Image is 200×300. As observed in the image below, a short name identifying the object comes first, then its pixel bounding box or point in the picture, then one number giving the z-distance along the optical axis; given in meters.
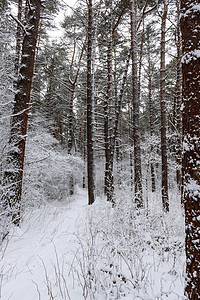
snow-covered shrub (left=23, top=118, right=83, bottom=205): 6.75
